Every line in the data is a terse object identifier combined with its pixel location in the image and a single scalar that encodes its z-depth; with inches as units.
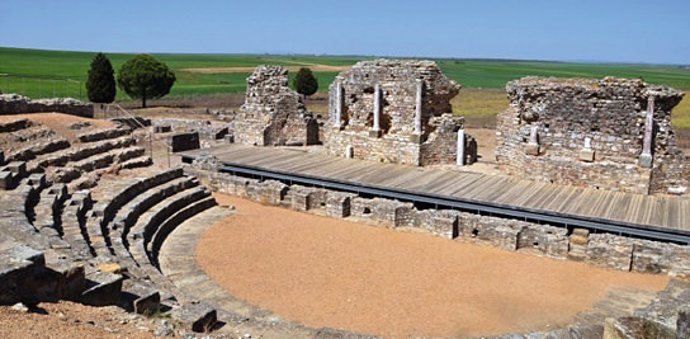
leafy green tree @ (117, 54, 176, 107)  1631.4
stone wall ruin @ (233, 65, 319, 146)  975.0
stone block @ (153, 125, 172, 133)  1168.2
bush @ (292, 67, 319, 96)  2053.4
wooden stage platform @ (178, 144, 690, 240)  601.9
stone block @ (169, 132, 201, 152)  959.6
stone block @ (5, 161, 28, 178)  614.8
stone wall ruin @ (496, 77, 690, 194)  679.1
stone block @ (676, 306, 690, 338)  228.2
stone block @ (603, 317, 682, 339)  246.1
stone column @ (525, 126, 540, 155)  742.5
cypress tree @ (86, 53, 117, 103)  1507.1
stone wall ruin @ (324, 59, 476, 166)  839.1
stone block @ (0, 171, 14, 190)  559.5
